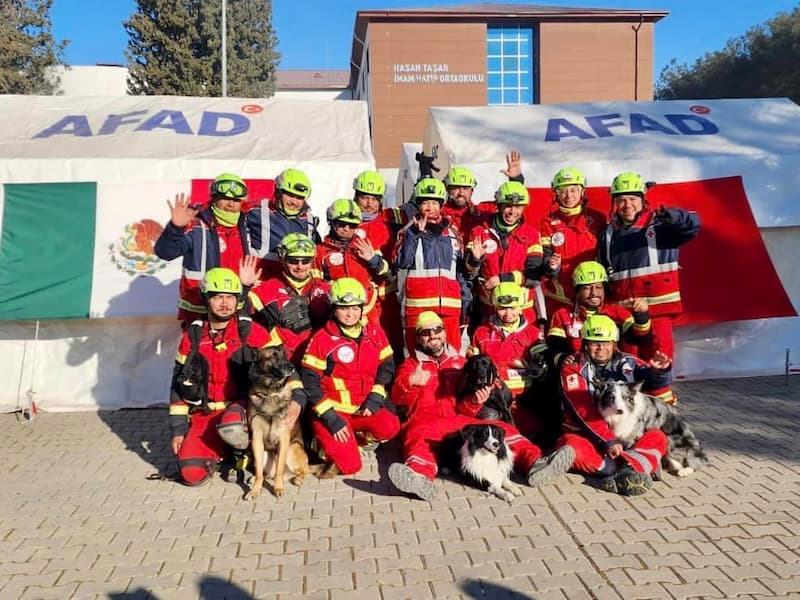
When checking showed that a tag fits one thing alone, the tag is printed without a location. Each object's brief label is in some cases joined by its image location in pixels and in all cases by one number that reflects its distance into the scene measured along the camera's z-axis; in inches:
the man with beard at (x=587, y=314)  200.2
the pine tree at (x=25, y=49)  1105.4
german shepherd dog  174.9
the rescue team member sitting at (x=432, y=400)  180.5
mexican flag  255.4
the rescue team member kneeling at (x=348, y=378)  188.9
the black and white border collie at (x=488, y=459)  168.9
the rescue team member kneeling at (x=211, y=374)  188.2
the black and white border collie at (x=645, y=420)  174.4
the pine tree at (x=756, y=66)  1162.0
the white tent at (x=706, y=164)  285.0
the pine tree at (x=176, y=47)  1092.5
